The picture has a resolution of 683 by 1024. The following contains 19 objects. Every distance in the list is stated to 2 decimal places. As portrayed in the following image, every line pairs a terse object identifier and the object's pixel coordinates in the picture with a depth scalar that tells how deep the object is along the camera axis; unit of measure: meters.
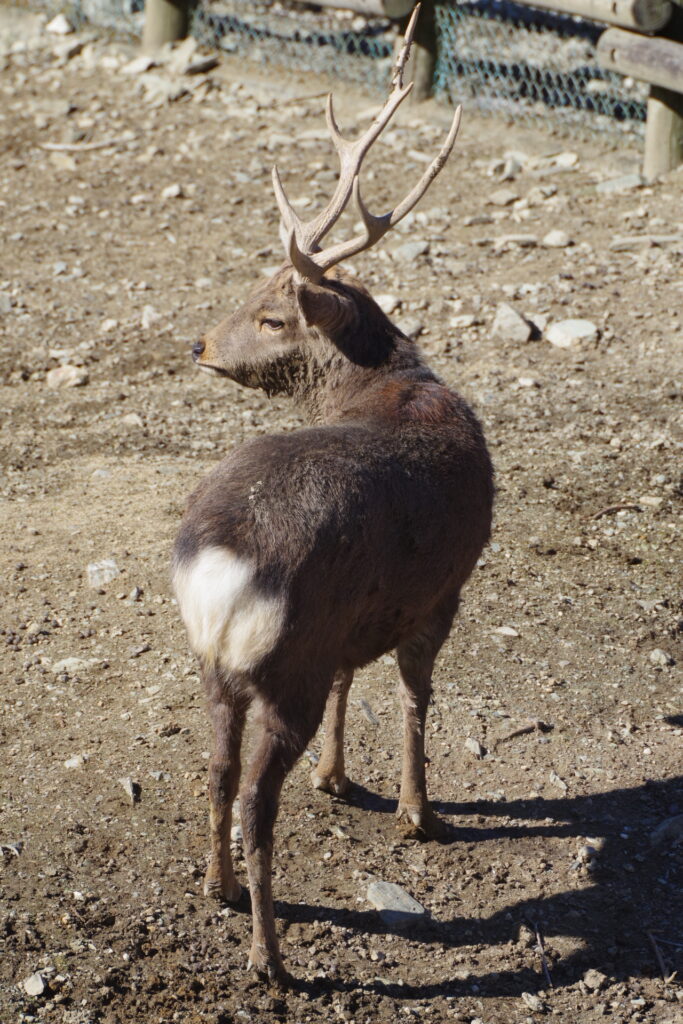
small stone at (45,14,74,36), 26.11
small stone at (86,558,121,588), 11.28
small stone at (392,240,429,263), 17.83
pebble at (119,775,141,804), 8.91
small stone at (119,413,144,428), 14.27
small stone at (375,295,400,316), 16.61
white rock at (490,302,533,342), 15.78
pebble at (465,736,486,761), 9.73
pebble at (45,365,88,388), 15.21
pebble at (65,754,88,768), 9.16
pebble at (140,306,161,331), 16.69
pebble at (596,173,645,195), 18.98
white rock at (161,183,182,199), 20.28
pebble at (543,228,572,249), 17.84
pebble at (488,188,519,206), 19.28
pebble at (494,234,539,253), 18.05
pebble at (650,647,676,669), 10.72
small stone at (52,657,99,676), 10.17
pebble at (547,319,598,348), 15.68
